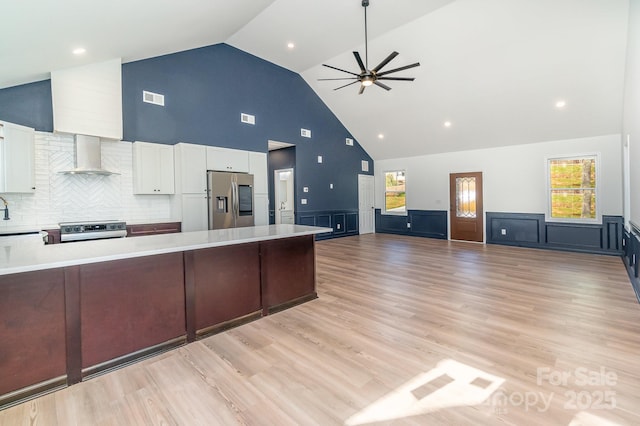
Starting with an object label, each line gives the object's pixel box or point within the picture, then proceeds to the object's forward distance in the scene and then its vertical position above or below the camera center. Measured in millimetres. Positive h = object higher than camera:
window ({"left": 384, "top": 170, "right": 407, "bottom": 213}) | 9412 +533
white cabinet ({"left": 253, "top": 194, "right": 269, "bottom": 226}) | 6070 +46
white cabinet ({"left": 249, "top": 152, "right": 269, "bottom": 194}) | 6077 +851
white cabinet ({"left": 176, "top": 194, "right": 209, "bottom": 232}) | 5059 +10
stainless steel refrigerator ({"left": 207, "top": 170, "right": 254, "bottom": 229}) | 5332 +238
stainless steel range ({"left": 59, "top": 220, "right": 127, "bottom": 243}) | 3961 -222
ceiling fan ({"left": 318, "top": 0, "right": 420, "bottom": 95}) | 4223 +1996
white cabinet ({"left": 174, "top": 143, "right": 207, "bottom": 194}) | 5035 +779
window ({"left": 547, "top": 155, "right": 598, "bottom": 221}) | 6266 +384
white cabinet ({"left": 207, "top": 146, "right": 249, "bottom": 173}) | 5422 +1004
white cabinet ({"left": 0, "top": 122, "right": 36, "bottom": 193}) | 3426 +702
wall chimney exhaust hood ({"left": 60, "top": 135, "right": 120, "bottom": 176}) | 4152 +835
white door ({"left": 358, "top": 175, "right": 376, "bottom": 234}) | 9594 +173
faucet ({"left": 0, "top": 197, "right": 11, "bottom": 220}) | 3762 +77
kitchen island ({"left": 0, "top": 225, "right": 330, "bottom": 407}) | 1822 -649
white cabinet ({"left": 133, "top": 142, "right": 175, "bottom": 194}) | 4762 +743
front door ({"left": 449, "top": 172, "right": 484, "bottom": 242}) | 7820 +30
